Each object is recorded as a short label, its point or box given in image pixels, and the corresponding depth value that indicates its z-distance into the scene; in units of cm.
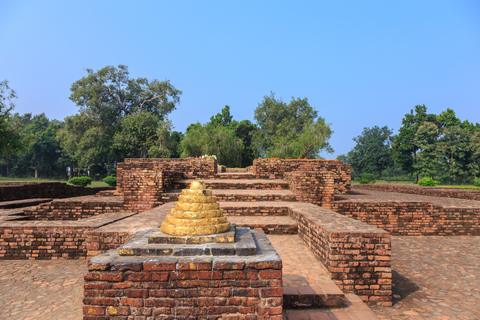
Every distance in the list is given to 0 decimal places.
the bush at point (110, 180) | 2180
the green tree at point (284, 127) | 2786
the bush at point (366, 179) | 2785
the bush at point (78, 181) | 1907
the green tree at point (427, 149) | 3219
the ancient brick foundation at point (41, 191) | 980
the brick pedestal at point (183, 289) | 180
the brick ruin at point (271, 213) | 319
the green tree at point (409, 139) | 3606
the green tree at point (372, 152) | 4631
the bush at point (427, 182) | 1917
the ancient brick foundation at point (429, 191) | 980
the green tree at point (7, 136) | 1593
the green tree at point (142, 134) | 2761
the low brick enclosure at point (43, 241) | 466
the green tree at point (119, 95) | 3009
